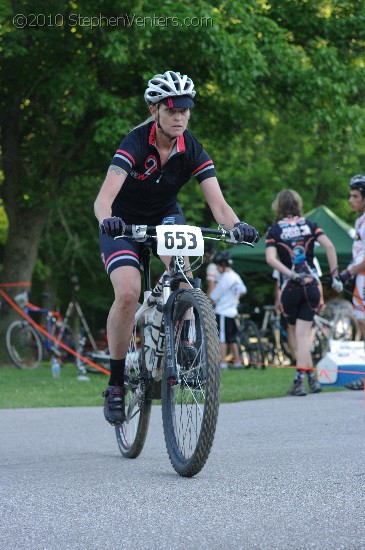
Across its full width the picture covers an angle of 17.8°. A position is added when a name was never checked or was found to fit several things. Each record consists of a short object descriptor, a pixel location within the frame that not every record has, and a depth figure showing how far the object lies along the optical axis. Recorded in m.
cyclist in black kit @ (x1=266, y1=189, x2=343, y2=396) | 11.48
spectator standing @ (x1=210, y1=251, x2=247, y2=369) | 19.02
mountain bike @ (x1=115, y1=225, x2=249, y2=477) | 5.36
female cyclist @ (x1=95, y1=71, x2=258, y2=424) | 6.14
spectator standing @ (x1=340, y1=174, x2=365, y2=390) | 10.72
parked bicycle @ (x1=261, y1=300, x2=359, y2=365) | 19.41
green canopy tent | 20.75
